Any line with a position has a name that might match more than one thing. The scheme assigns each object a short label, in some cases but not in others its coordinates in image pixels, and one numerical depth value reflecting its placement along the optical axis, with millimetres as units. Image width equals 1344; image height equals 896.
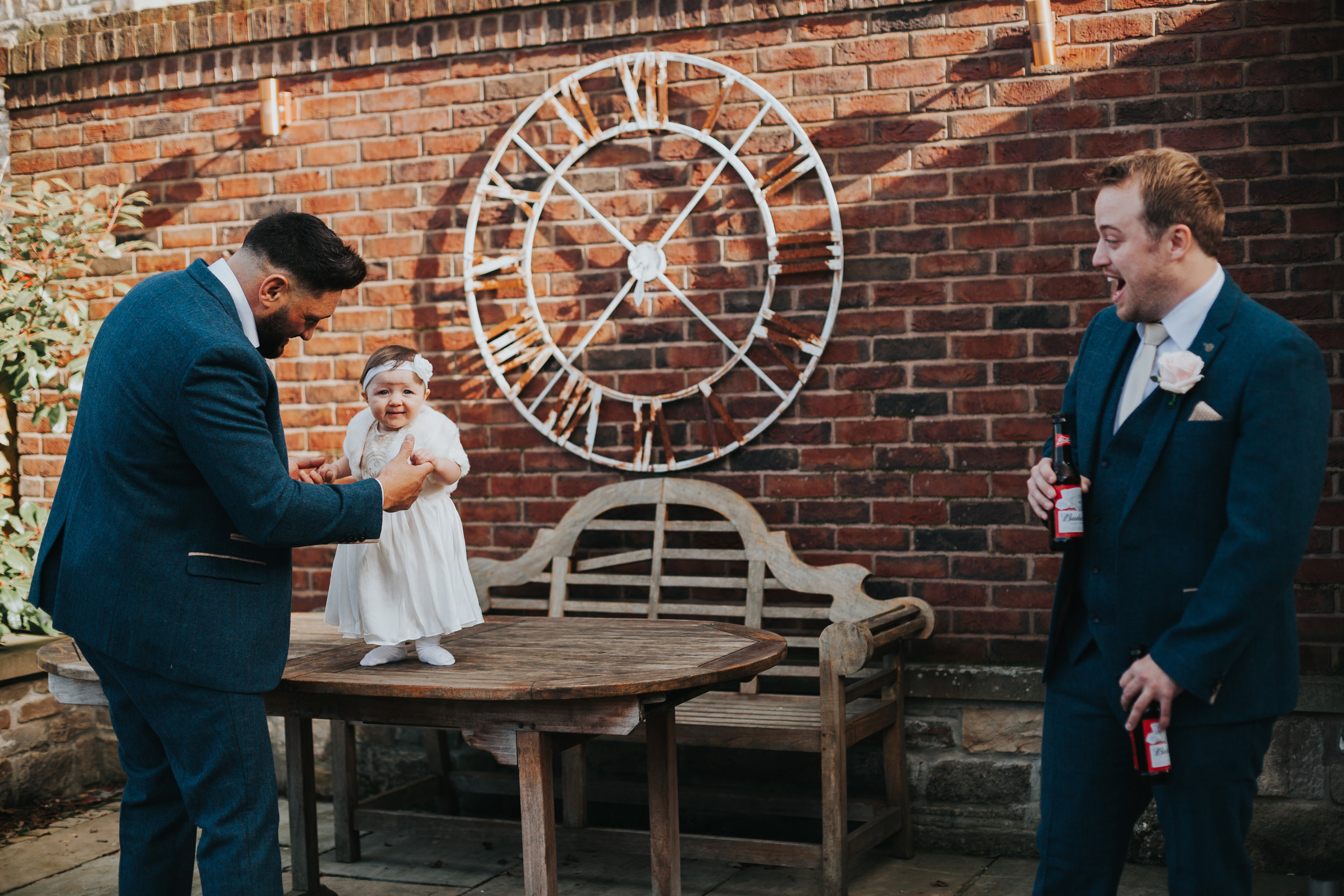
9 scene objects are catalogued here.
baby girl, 2930
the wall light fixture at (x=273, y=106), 4781
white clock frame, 4227
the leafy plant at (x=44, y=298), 4684
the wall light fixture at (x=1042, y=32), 3848
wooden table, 2713
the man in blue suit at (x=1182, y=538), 2086
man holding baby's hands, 2465
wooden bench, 3568
